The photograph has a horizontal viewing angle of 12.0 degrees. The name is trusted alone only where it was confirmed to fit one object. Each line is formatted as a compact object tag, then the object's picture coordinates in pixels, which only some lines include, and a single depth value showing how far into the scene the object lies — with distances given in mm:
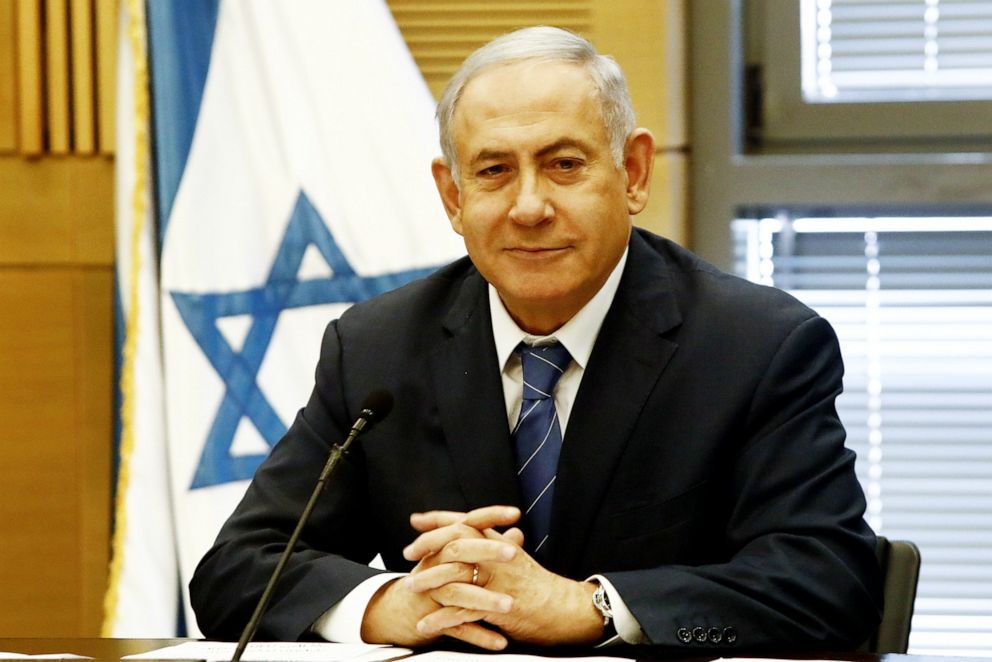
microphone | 3654
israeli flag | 4485
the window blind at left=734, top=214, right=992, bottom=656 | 4763
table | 3716
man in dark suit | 3825
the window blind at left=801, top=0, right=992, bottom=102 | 4788
